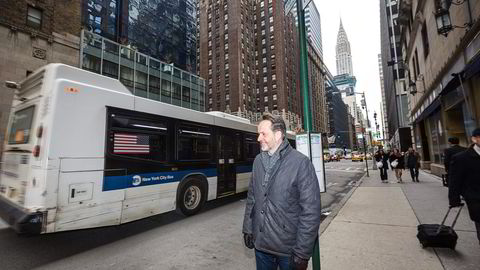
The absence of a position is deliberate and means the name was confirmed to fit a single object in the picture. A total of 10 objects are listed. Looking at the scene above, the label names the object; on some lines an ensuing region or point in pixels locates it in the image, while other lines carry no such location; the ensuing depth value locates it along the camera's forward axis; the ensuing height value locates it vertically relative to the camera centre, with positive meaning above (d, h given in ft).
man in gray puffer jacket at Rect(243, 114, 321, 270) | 6.65 -1.48
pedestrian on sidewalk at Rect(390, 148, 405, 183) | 44.98 -2.45
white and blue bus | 14.03 +0.12
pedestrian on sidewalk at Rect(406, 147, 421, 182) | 43.93 -2.12
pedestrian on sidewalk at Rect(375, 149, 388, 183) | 45.67 -2.91
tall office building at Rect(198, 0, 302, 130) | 226.17 +91.03
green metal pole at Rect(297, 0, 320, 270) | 11.66 +4.30
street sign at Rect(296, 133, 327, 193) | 14.43 +0.10
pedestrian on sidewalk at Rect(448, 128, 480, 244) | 10.85 -1.33
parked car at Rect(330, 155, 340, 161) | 178.70 -4.26
